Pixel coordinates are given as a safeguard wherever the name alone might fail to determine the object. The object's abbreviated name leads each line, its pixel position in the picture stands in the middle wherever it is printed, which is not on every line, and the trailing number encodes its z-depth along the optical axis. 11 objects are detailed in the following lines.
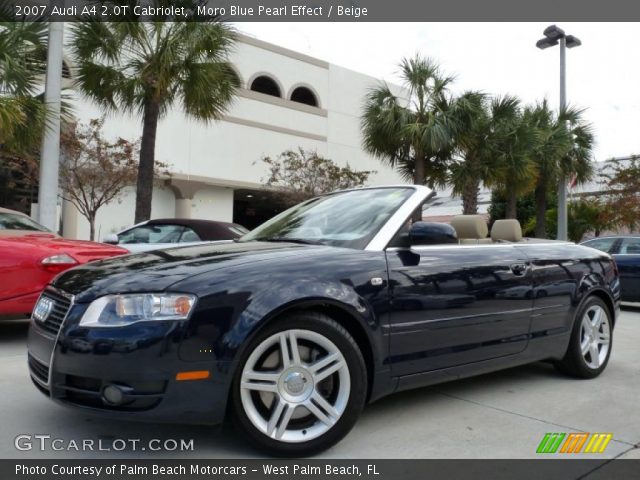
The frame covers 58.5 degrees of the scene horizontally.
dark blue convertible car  2.66
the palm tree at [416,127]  16.61
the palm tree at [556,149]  18.50
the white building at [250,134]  20.70
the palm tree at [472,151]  16.77
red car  5.21
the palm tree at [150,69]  11.10
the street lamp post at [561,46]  15.83
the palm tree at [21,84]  8.96
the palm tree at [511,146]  17.19
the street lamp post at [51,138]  9.75
